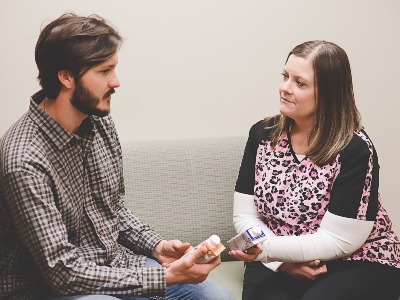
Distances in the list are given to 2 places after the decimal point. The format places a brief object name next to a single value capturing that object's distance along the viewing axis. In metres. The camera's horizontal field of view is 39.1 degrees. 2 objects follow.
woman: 1.80
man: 1.40
